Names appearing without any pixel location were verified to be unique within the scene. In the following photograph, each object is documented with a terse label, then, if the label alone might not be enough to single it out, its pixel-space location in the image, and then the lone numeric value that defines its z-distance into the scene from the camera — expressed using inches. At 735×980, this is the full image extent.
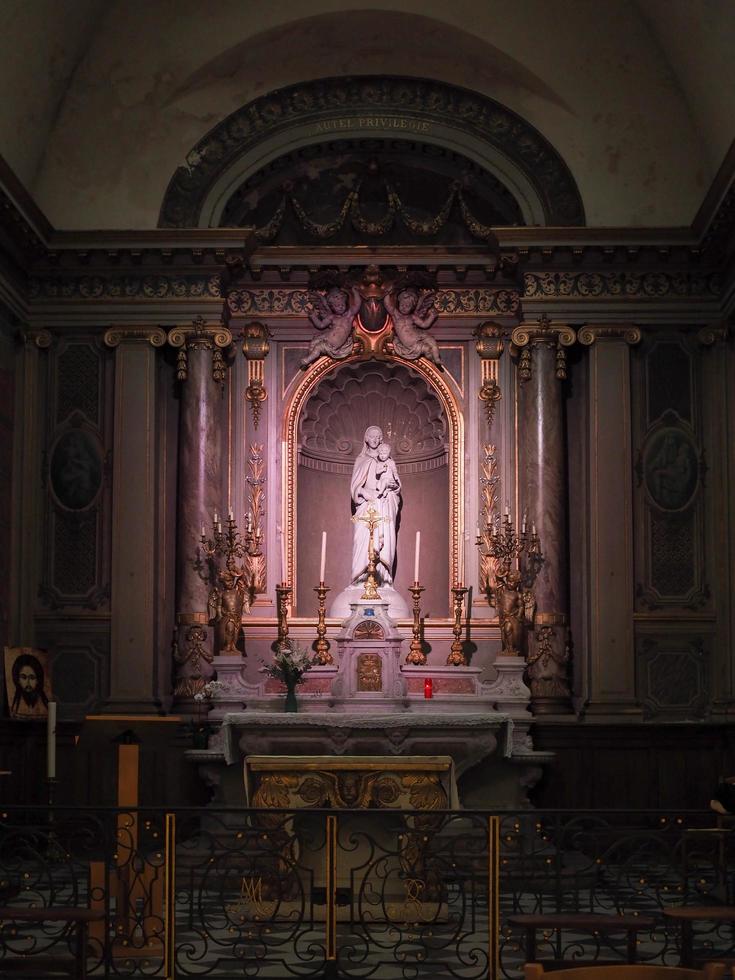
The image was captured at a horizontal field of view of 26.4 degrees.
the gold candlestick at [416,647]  605.9
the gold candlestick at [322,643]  605.0
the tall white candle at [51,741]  441.1
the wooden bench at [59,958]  311.6
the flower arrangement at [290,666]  561.6
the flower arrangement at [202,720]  574.9
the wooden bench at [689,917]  319.9
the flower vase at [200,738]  573.6
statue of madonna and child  616.7
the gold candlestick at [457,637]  609.9
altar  540.1
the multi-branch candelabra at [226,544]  598.5
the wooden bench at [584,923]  311.0
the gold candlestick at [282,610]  609.0
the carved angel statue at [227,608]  600.1
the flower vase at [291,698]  558.3
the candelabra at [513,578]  599.5
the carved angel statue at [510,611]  598.9
